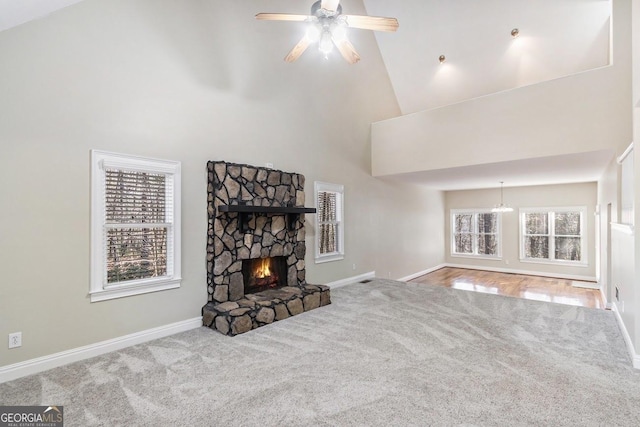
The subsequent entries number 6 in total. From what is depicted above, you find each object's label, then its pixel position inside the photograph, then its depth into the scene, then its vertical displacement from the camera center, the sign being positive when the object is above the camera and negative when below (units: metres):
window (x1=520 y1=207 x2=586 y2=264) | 8.86 -0.54
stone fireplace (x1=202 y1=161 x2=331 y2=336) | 4.02 -0.49
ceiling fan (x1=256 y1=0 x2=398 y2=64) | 2.94 +1.89
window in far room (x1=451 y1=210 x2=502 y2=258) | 10.13 -0.56
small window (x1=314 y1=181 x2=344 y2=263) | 5.84 -0.11
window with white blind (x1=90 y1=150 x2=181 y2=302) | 3.21 -0.10
